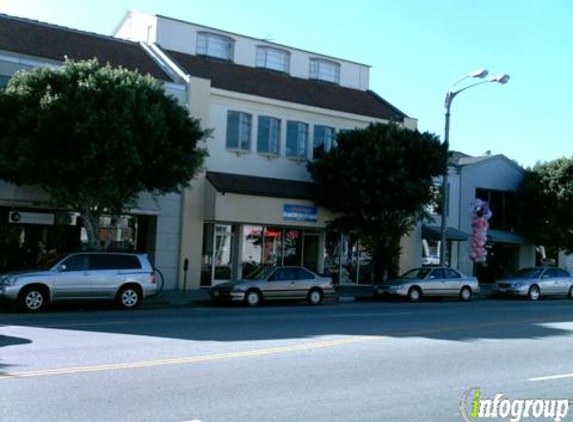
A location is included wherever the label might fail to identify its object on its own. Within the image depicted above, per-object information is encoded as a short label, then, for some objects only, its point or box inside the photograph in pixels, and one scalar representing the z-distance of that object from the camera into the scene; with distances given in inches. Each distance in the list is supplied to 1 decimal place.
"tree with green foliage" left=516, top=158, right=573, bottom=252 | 1283.2
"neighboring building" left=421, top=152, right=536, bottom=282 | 1317.7
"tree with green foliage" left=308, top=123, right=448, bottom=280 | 994.7
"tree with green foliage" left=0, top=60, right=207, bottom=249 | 719.7
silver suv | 666.8
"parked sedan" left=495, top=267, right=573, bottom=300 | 1089.4
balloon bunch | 1204.7
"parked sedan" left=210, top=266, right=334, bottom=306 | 805.2
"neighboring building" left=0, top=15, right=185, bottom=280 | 863.7
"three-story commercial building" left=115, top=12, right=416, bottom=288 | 986.1
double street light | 1042.7
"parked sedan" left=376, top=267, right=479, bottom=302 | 967.0
